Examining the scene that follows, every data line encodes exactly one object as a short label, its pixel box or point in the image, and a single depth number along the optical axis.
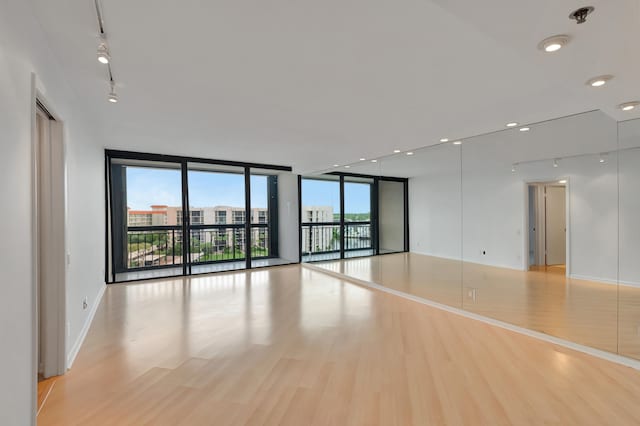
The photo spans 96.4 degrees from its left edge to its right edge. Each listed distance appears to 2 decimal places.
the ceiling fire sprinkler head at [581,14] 1.27
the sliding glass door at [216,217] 6.29
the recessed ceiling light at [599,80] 1.95
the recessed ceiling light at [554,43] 1.50
